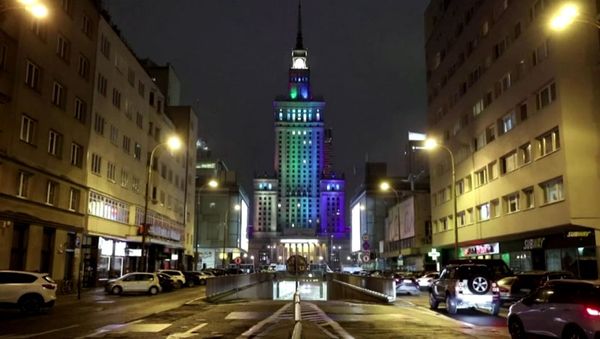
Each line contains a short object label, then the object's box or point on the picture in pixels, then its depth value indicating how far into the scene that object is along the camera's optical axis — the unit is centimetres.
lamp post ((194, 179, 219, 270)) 8738
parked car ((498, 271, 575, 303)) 2545
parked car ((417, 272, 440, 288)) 4609
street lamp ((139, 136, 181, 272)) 3961
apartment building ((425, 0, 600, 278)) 3656
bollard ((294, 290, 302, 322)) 1603
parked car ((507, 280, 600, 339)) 1166
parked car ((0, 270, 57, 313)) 2344
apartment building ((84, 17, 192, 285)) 4666
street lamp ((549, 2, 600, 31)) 1855
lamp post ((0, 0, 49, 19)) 2006
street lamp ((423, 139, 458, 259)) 3849
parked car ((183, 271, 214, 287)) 5528
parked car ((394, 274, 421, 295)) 4291
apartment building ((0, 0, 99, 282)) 3238
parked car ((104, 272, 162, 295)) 3931
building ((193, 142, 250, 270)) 13827
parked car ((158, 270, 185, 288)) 4997
